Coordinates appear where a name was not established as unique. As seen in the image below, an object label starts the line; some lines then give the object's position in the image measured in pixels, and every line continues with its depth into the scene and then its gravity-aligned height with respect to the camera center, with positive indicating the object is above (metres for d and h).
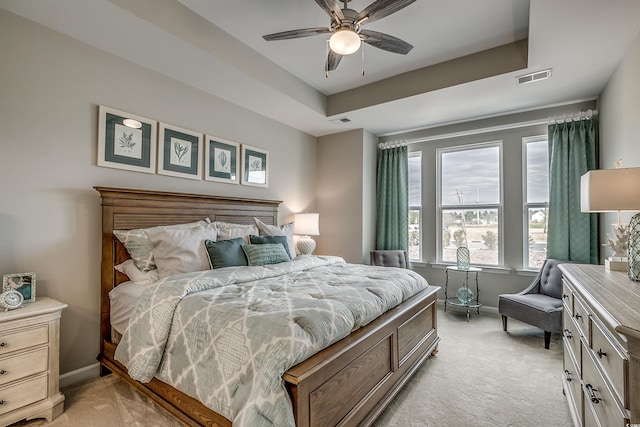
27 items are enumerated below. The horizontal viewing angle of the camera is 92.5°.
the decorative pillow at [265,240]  3.18 -0.23
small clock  1.88 -0.53
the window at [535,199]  3.98 +0.27
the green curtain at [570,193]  3.52 +0.33
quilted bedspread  1.34 -0.59
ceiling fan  2.05 +1.39
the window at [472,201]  4.32 +0.26
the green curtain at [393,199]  4.80 +0.31
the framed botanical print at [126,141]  2.66 +0.70
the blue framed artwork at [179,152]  3.10 +0.69
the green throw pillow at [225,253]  2.65 -0.32
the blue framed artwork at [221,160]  3.53 +0.69
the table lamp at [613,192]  1.78 +0.17
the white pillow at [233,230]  3.12 -0.14
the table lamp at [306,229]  4.38 -0.16
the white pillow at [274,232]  3.52 -0.17
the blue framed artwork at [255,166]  3.97 +0.69
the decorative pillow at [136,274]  2.43 -0.46
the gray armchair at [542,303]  3.05 -0.88
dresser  0.95 -0.51
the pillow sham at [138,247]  2.51 -0.25
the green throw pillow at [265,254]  2.84 -0.35
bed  1.46 -0.82
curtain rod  3.60 +1.25
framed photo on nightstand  1.97 -0.45
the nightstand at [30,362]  1.80 -0.91
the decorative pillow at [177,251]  2.46 -0.29
